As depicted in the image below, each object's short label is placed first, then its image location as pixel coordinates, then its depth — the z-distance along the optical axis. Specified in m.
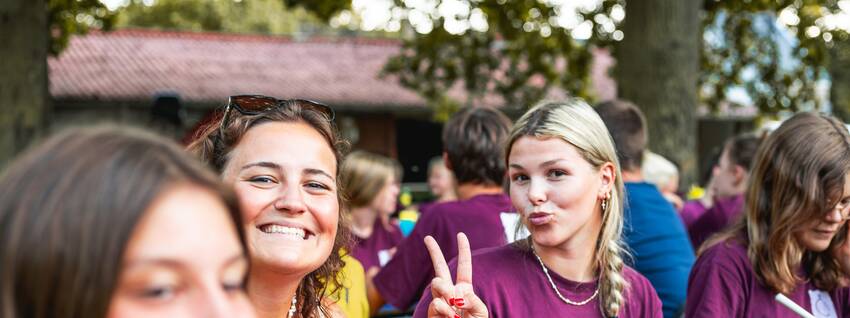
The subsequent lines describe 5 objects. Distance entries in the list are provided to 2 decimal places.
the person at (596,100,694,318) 4.13
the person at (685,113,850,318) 3.20
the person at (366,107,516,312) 4.08
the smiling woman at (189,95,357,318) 2.35
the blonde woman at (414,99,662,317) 2.77
